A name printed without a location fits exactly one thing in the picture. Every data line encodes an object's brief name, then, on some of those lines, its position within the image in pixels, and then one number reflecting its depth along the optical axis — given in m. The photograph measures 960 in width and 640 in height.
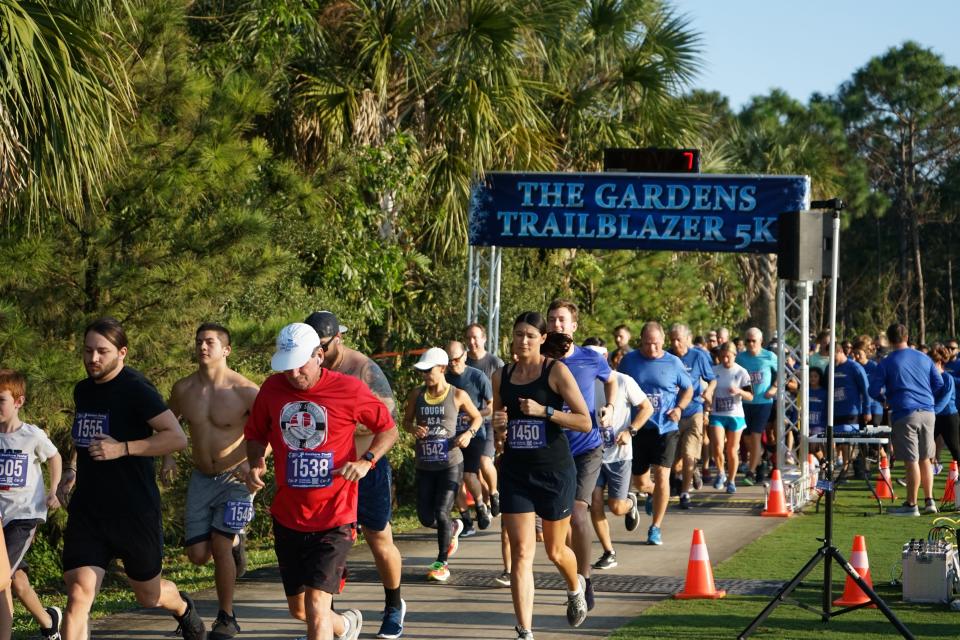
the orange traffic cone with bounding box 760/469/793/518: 29.28
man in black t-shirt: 13.59
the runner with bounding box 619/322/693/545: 25.25
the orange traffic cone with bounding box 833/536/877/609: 18.08
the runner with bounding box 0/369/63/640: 14.59
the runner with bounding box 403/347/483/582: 20.53
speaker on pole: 17.58
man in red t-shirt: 12.86
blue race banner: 31.36
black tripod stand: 15.64
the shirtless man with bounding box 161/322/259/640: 16.09
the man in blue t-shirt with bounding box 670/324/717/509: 31.19
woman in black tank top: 15.57
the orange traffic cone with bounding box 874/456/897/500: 33.22
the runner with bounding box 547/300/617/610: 17.69
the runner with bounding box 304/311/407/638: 16.30
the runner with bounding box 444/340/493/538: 22.98
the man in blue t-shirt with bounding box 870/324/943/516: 29.00
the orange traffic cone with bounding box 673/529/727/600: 18.69
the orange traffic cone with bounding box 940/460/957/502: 31.61
